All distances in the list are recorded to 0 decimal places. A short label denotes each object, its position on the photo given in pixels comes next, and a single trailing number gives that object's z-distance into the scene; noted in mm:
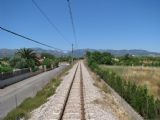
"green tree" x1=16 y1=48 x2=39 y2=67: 34251
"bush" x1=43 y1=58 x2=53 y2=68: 41775
